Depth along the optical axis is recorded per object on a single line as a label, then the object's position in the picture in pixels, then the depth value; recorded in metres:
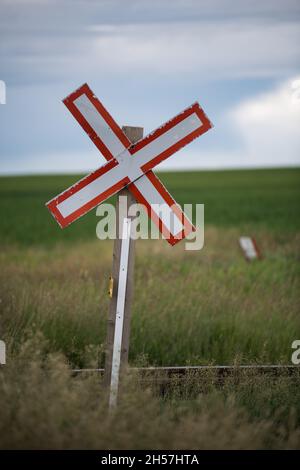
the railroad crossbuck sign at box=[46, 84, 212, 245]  10.81
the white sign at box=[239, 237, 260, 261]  33.28
